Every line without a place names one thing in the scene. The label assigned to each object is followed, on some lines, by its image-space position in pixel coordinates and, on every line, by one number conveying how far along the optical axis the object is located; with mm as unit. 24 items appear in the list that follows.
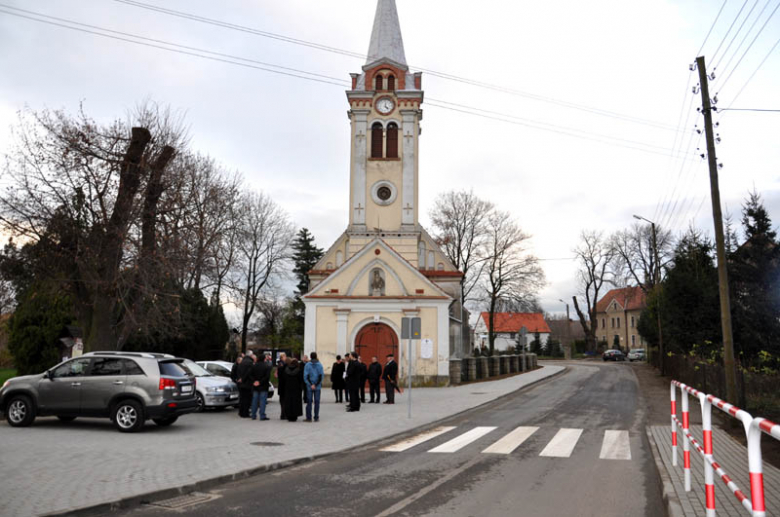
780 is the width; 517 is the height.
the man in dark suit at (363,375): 19083
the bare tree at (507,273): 51281
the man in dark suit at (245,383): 15258
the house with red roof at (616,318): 93000
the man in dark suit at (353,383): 17484
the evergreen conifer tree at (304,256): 55531
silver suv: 12406
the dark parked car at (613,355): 61094
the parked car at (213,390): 16859
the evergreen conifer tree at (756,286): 23328
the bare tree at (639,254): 55250
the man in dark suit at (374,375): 20378
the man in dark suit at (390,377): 20391
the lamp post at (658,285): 34938
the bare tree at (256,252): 43438
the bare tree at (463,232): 52469
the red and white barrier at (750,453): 3695
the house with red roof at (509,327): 92938
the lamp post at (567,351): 79038
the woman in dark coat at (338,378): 20766
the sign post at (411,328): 16703
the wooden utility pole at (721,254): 14445
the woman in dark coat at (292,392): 15086
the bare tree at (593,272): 65250
